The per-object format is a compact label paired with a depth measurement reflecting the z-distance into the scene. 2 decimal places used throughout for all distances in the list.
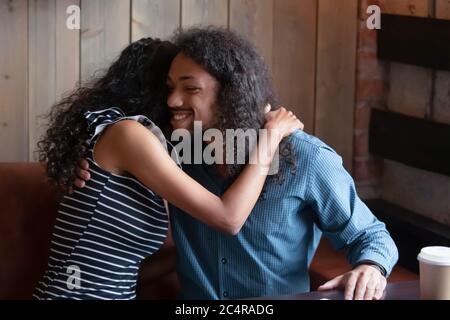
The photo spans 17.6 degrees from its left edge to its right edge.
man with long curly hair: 3.47
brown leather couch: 3.82
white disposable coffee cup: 3.06
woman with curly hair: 3.36
